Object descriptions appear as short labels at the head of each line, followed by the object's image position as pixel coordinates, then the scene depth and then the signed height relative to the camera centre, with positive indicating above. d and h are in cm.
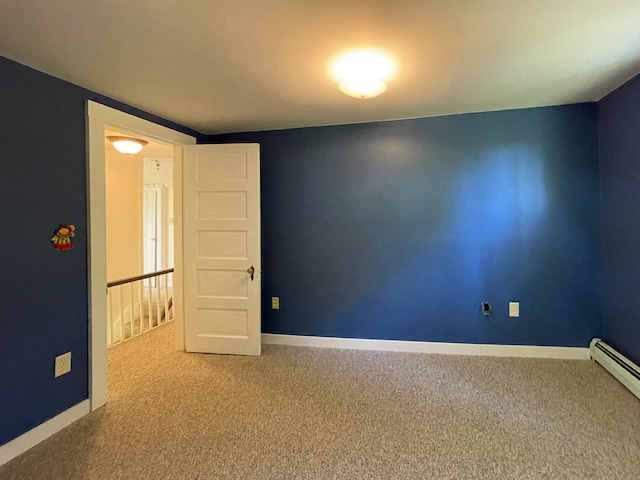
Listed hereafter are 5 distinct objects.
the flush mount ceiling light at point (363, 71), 204 +99
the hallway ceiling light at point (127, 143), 365 +97
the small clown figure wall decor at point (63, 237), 224 +3
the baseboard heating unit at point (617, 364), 256 -96
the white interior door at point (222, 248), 343 -8
